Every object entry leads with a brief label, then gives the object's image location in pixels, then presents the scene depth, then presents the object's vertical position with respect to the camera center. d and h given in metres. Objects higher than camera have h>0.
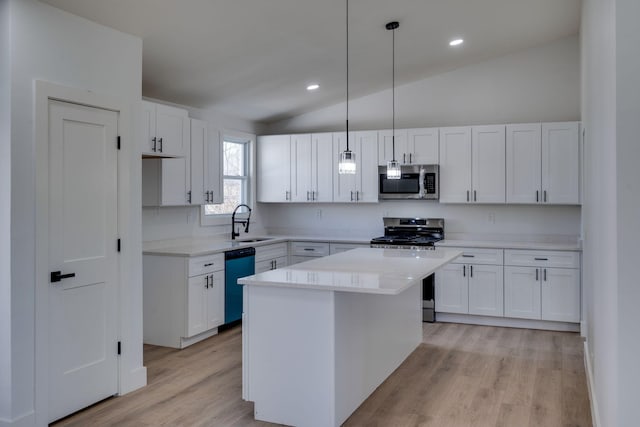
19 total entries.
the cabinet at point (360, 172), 6.14 +0.50
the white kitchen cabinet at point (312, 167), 6.34 +0.58
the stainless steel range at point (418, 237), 5.55 -0.29
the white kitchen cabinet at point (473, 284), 5.33 -0.78
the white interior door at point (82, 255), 3.04 -0.27
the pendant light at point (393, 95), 3.90 +1.47
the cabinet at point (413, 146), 5.85 +0.79
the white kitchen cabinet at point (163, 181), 4.76 +0.30
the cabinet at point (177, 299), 4.54 -0.79
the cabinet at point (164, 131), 4.41 +0.76
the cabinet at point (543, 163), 5.29 +0.52
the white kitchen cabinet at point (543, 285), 5.07 -0.75
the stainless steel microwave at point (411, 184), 5.83 +0.34
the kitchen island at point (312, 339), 2.87 -0.75
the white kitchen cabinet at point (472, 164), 5.57 +0.54
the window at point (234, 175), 6.16 +0.48
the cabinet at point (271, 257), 5.67 -0.52
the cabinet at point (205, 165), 5.16 +0.51
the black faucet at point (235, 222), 6.02 -0.12
